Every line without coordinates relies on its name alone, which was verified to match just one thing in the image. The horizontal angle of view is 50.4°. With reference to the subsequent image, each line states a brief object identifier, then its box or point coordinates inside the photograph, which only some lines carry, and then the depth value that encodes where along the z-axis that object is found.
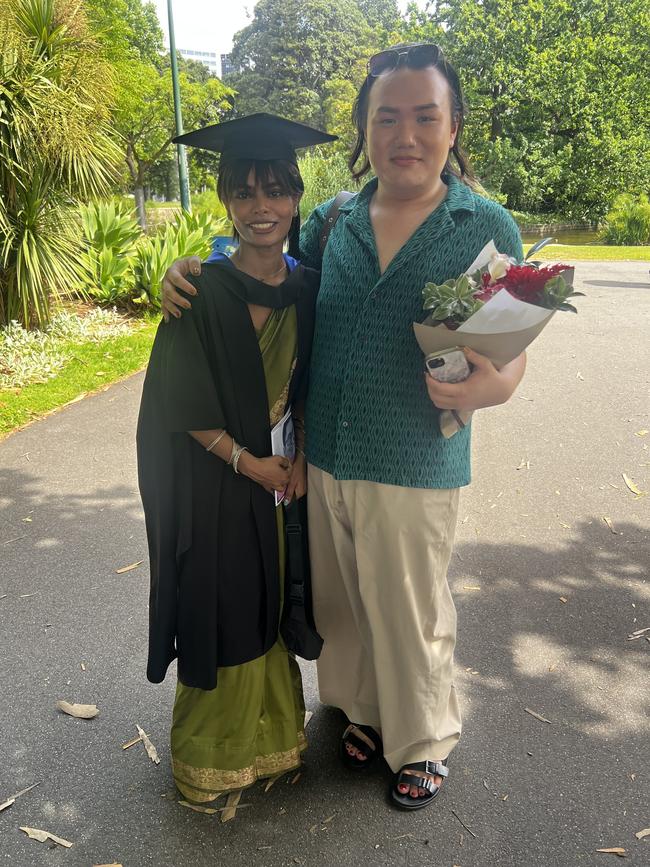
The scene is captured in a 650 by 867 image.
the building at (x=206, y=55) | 155.15
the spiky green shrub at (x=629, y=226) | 21.75
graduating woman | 1.94
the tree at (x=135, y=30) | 18.86
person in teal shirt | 1.90
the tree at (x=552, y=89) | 28.08
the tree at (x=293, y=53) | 52.47
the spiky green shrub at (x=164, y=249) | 9.26
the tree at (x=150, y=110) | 19.84
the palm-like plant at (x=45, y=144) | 6.96
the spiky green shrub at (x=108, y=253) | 9.20
